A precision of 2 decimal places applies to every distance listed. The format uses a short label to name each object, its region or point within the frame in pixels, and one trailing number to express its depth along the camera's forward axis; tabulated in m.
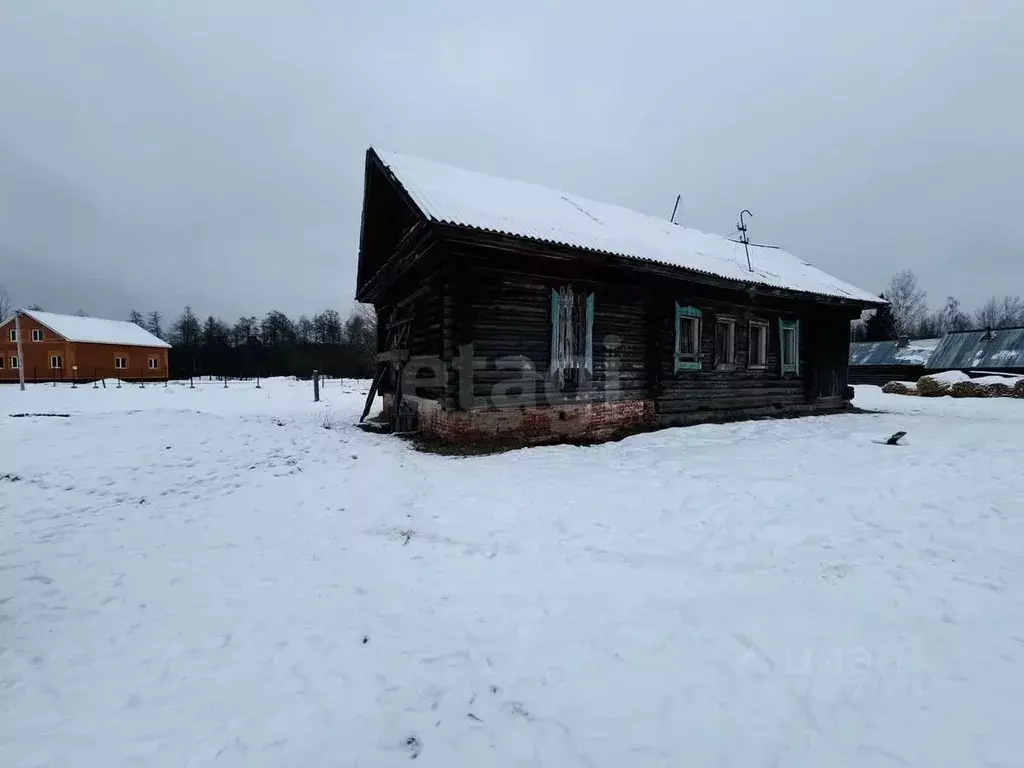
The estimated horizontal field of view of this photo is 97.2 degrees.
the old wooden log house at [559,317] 8.25
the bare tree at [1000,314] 68.21
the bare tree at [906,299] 57.12
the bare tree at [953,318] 71.69
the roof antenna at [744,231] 12.73
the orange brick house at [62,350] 35.72
